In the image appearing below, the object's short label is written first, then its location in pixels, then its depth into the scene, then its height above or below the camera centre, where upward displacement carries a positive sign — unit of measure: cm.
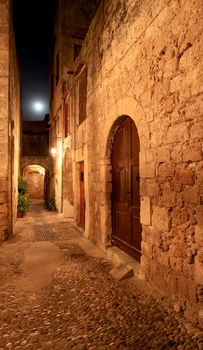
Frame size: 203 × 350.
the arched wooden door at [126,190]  430 -13
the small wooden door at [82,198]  796 -45
